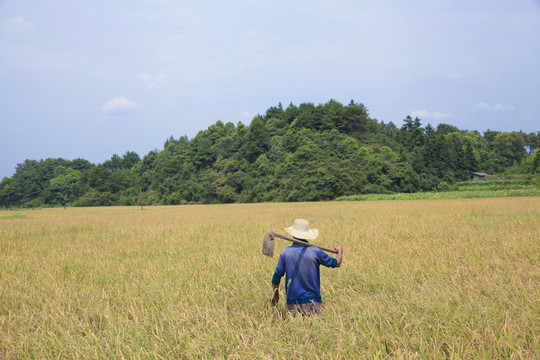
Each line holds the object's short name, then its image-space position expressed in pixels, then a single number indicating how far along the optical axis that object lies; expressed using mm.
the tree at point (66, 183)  87062
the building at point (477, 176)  67288
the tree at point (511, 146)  83438
